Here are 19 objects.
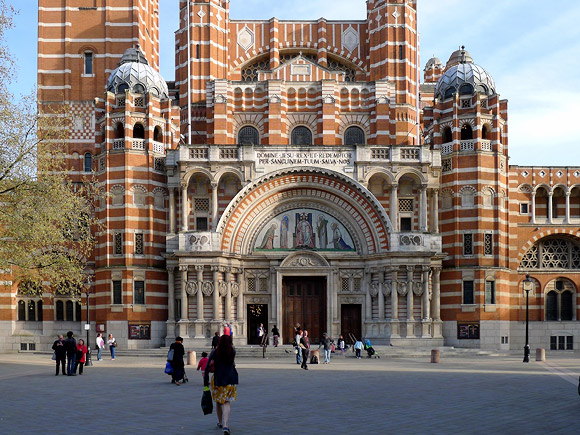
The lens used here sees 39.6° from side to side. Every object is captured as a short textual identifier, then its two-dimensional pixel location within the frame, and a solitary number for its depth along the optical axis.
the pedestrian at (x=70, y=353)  31.18
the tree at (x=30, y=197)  32.19
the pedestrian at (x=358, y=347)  43.12
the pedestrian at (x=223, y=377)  16.27
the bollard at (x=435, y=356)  38.47
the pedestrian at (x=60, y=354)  31.45
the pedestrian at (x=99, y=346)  43.44
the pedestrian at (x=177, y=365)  26.95
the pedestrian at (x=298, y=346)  36.30
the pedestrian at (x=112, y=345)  43.58
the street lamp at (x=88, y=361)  38.35
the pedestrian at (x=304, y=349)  33.69
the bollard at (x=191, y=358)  37.50
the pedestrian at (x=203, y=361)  25.65
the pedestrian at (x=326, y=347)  38.16
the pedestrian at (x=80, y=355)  31.58
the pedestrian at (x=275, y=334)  48.25
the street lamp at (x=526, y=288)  39.16
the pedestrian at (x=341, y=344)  46.25
